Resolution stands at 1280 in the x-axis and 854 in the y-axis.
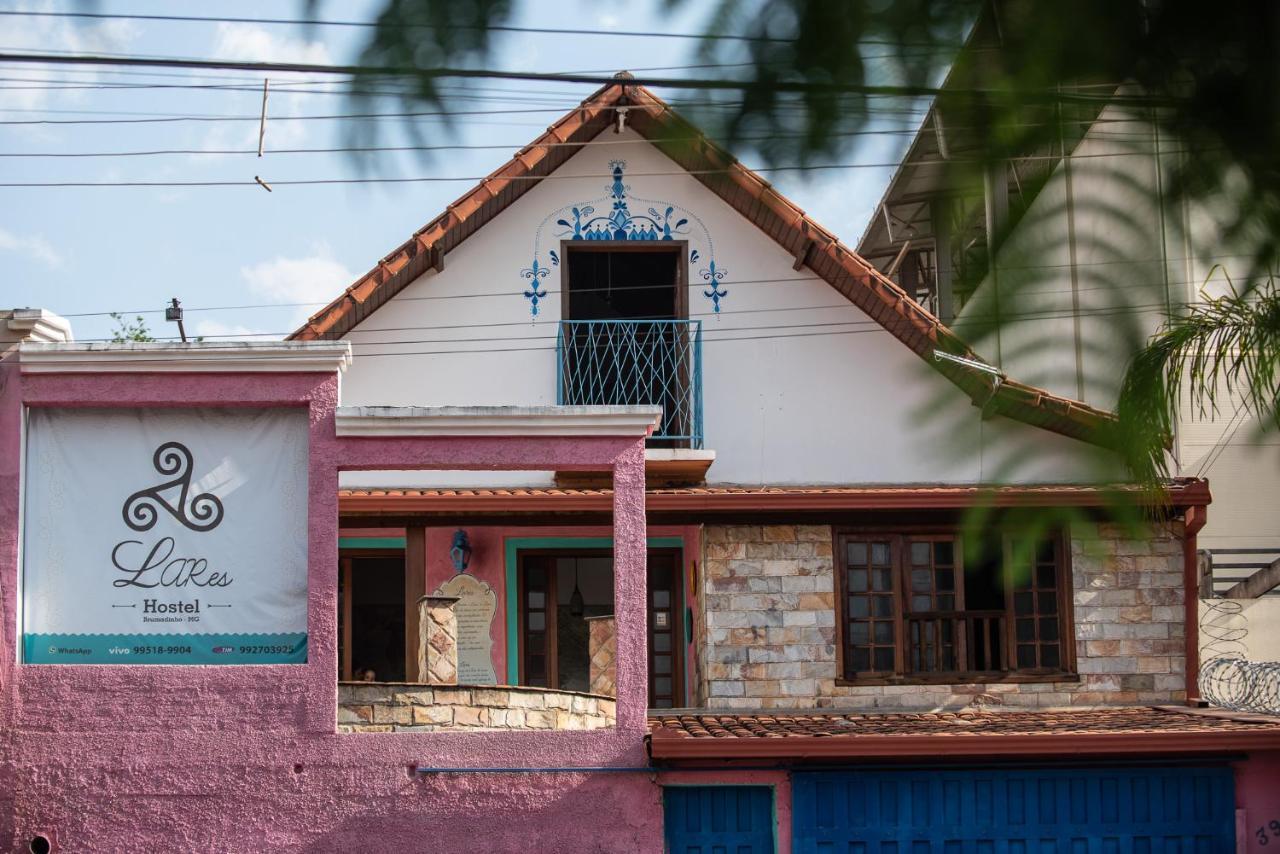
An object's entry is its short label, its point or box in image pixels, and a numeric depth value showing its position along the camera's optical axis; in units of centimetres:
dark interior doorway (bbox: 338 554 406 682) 1912
